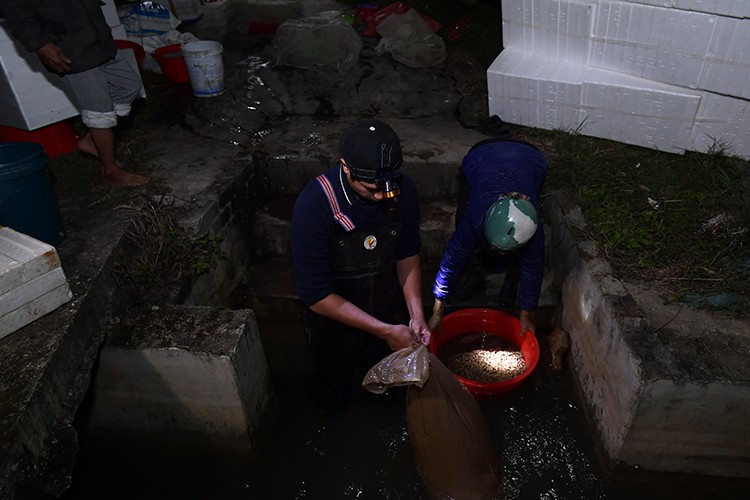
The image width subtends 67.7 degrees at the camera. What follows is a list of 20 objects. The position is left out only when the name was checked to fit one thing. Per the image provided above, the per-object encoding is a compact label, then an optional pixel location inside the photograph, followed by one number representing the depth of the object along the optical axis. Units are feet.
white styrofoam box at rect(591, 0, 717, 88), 14.55
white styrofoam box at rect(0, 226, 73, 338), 9.22
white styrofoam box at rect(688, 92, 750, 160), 14.89
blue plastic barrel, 10.87
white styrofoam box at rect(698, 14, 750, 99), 13.89
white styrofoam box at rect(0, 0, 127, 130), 14.34
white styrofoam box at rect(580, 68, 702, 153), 15.46
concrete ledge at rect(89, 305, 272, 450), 10.80
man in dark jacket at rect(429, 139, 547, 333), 10.37
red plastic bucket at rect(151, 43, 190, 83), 20.63
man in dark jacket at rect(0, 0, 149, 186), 12.39
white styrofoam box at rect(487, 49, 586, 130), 16.74
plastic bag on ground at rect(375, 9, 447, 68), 21.63
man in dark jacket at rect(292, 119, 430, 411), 8.56
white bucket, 19.17
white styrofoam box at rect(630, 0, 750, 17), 13.50
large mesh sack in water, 9.36
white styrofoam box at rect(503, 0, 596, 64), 16.31
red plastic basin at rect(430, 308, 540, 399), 12.82
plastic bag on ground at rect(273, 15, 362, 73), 21.56
